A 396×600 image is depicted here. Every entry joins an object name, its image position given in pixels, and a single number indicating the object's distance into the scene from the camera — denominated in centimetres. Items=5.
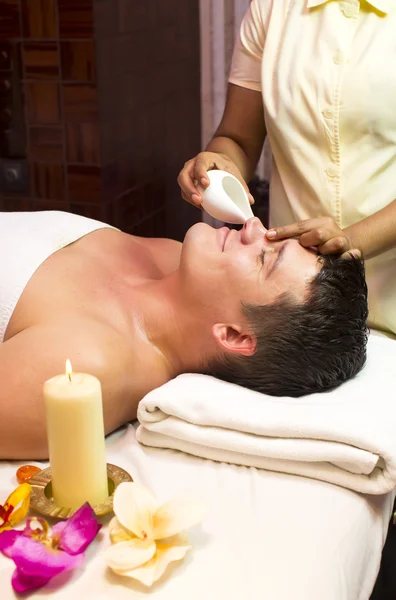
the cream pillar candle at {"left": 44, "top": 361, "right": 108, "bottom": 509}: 111
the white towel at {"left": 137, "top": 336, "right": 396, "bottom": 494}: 133
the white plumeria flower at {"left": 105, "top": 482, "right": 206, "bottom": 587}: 108
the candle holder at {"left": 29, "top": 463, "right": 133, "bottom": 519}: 120
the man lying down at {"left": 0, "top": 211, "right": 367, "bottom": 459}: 147
